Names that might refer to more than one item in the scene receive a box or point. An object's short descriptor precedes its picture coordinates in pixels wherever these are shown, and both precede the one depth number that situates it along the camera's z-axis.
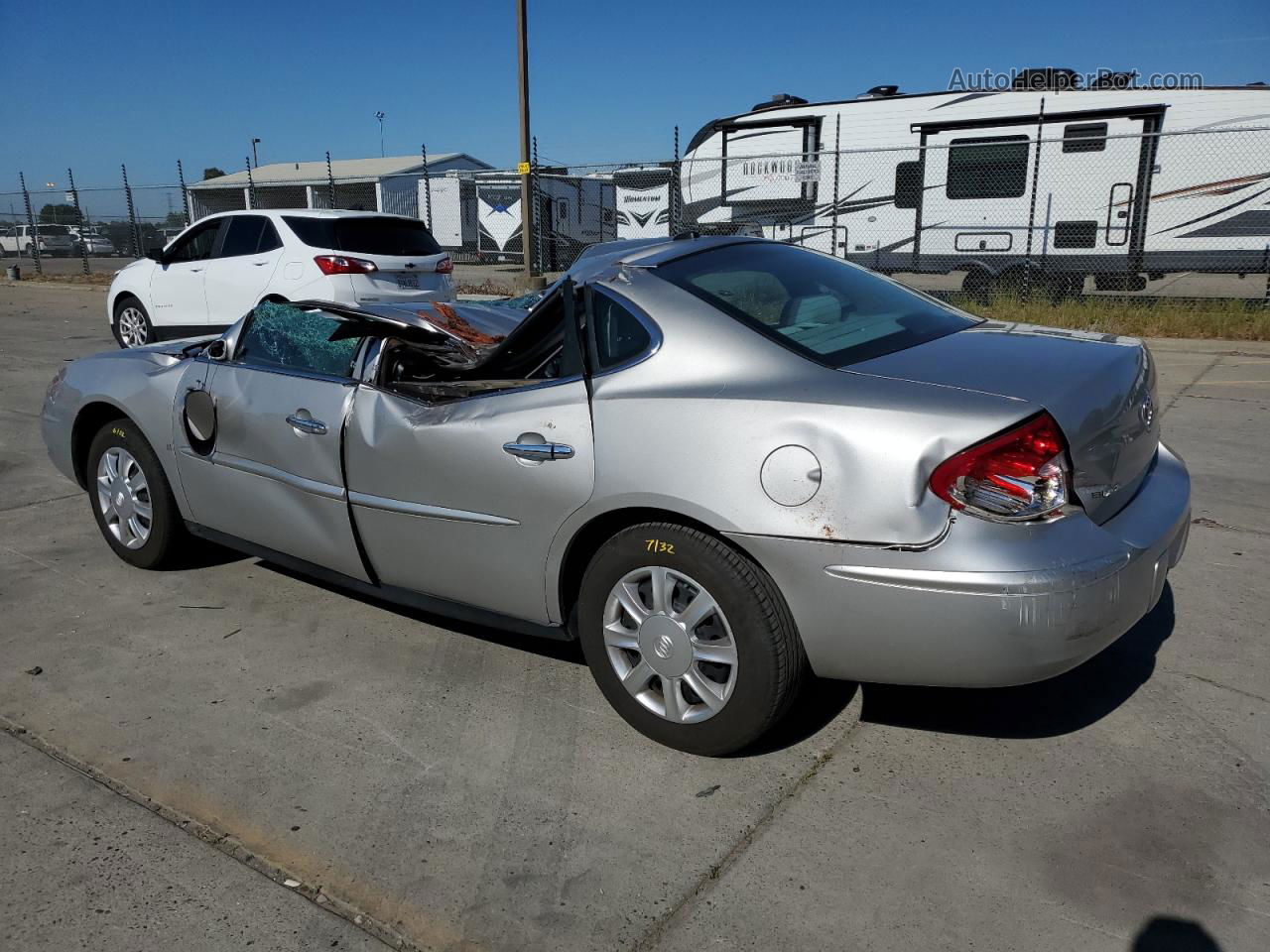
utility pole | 16.75
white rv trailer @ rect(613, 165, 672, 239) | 24.97
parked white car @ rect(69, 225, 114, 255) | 38.51
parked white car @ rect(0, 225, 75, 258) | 39.91
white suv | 10.21
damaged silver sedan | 2.53
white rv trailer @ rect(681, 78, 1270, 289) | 14.16
